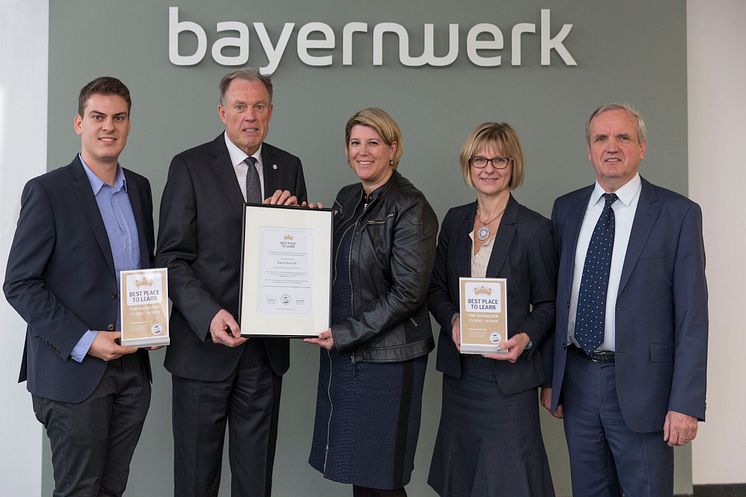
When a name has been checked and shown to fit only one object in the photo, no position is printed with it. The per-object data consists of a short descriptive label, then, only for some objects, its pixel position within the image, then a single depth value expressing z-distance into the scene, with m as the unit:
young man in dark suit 2.35
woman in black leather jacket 2.60
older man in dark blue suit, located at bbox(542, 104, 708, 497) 2.39
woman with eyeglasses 2.60
